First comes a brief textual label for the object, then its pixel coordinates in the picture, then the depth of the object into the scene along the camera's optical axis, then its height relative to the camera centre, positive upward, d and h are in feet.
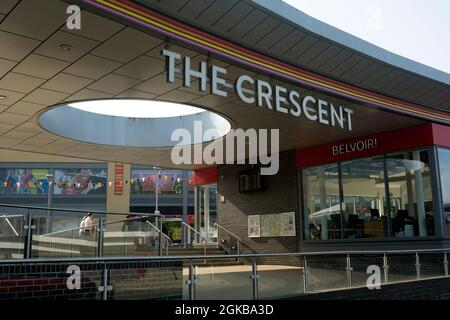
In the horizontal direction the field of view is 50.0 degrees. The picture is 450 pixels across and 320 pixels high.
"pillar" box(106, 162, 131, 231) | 140.36 +11.38
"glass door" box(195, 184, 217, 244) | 64.08 +3.08
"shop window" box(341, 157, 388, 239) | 42.45 +2.83
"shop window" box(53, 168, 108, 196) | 141.79 +15.73
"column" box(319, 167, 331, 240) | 47.03 +2.89
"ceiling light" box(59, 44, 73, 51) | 24.36 +9.47
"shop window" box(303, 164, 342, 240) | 46.21 +2.72
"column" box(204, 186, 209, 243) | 63.97 +2.89
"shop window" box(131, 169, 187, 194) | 145.28 +15.53
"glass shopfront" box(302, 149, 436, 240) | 40.04 +2.84
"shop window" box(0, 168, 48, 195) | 139.64 +16.11
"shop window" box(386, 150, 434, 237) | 39.47 +2.94
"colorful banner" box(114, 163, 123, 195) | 140.33 +16.20
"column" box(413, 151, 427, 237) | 39.32 +2.55
